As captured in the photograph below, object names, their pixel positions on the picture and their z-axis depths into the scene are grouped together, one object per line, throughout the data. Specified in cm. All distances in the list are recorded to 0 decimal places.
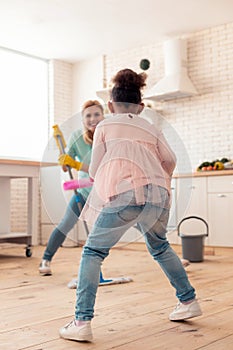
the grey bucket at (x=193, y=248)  419
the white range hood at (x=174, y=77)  604
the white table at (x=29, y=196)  445
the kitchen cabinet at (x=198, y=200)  539
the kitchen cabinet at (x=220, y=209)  520
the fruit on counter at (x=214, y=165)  544
